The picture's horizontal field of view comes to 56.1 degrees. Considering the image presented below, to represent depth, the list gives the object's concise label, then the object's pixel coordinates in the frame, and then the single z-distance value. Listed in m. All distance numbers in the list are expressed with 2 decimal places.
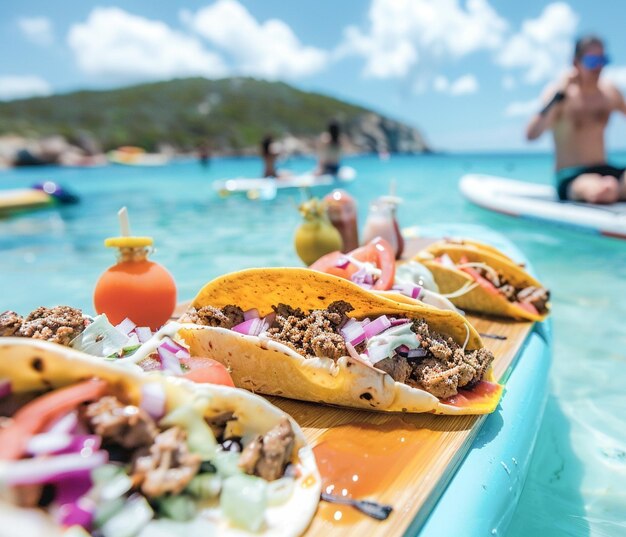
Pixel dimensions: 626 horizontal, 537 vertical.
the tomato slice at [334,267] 0.50
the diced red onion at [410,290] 0.47
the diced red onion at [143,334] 0.42
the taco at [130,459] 0.23
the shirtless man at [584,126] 1.22
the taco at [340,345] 0.38
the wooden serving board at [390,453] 0.29
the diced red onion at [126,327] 0.43
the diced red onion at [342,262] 0.50
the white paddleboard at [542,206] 1.13
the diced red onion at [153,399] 0.28
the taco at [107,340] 0.36
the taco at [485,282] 0.56
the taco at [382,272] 0.48
